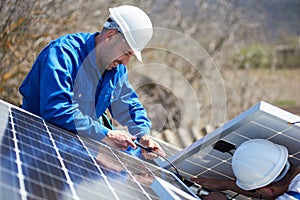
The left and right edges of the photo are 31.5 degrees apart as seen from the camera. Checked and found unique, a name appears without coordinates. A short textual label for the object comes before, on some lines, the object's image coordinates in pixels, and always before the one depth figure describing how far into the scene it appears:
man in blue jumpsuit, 4.10
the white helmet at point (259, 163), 3.59
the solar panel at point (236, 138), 3.57
